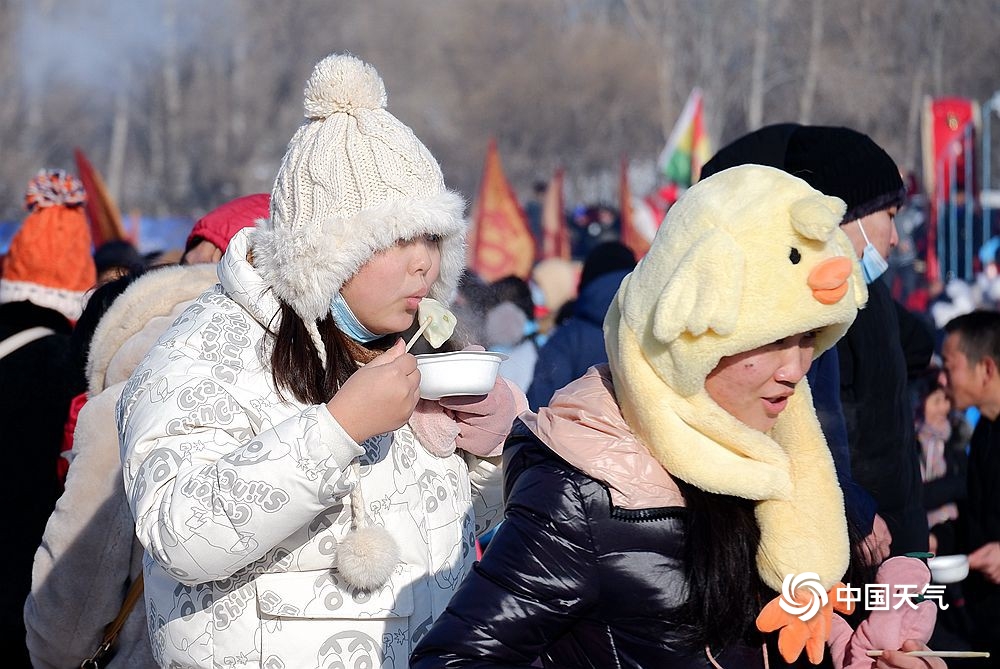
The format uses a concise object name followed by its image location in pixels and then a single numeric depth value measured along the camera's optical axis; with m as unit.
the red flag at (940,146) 14.96
